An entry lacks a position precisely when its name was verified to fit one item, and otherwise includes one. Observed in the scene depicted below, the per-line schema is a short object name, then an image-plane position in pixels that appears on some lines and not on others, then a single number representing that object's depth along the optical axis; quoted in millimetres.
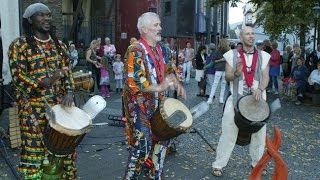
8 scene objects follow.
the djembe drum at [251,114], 4574
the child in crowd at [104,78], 11955
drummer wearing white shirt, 4816
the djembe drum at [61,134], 3381
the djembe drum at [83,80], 8047
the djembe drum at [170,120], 3844
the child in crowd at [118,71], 12594
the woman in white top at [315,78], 11453
